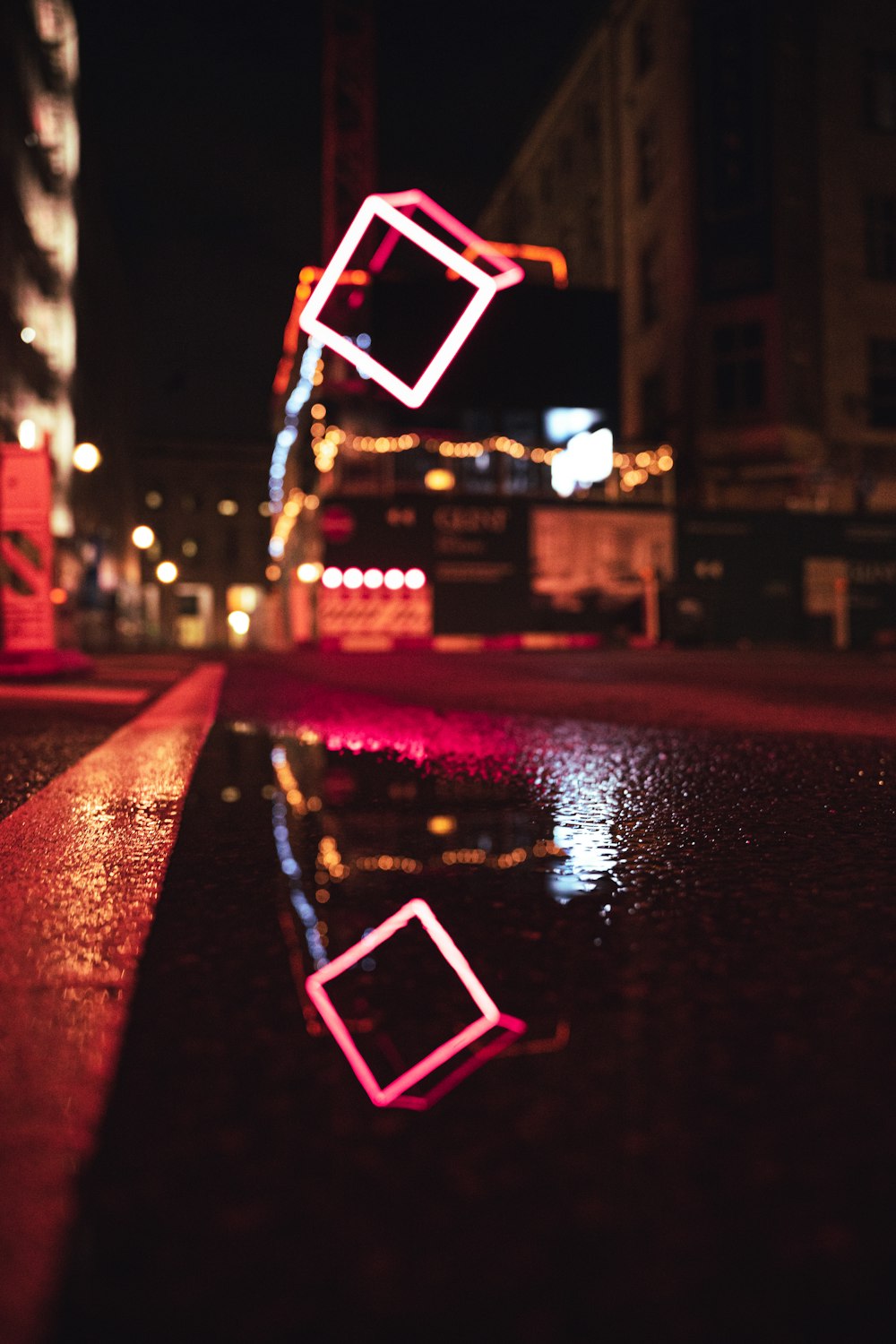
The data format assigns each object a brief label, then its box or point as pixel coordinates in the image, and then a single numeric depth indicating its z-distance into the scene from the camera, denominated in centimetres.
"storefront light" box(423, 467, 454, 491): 2798
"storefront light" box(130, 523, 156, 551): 3556
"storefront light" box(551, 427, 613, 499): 2958
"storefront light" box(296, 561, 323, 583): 2594
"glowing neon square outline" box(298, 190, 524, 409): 998
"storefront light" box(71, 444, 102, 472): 1733
